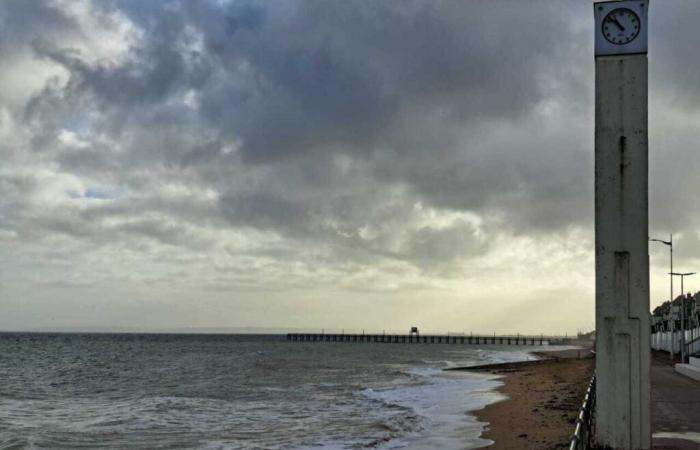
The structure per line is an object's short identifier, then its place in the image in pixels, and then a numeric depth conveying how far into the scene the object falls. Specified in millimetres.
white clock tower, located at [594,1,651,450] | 9398
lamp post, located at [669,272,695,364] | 33578
